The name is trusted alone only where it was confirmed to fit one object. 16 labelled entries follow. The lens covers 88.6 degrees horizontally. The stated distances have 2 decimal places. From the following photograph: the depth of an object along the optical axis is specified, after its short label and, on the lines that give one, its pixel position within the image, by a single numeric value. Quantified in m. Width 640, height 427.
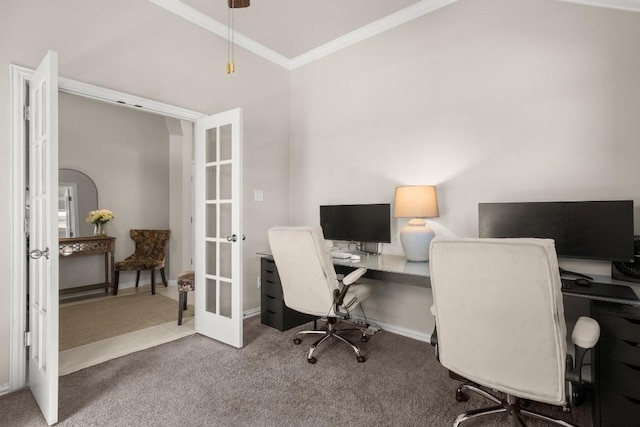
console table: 4.19
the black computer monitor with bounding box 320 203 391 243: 2.95
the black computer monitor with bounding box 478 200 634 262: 1.90
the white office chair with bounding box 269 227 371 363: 2.29
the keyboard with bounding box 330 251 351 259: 2.86
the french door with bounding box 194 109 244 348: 2.73
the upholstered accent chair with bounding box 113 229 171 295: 4.84
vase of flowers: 4.49
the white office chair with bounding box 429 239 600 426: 1.28
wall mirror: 4.48
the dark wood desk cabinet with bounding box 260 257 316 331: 3.07
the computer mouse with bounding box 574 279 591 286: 1.82
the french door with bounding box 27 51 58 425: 1.70
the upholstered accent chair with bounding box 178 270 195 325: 3.26
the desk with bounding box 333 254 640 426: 1.50
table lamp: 2.61
